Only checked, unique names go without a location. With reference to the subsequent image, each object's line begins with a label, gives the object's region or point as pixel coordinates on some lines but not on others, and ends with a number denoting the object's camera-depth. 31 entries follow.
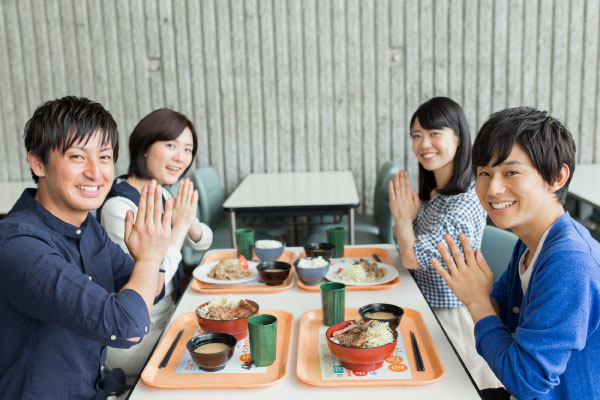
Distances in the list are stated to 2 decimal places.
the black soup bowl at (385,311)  1.41
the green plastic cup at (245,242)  2.10
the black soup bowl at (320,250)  2.04
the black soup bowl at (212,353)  1.23
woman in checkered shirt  1.96
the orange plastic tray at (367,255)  1.79
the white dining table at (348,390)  1.15
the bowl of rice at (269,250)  2.06
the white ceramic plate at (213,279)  1.85
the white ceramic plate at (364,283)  1.80
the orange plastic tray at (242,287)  1.79
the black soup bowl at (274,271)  1.81
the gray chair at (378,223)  3.35
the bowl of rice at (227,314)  1.41
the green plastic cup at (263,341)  1.25
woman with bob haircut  1.95
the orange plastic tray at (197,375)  1.19
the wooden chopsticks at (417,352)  1.25
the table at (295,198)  3.25
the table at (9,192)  3.55
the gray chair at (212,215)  3.47
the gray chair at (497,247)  2.01
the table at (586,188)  3.06
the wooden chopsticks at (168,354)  1.29
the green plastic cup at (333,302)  1.47
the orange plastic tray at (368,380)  1.18
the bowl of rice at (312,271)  1.78
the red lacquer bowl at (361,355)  1.20
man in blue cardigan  1.12
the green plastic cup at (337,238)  2.13
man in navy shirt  1.14
